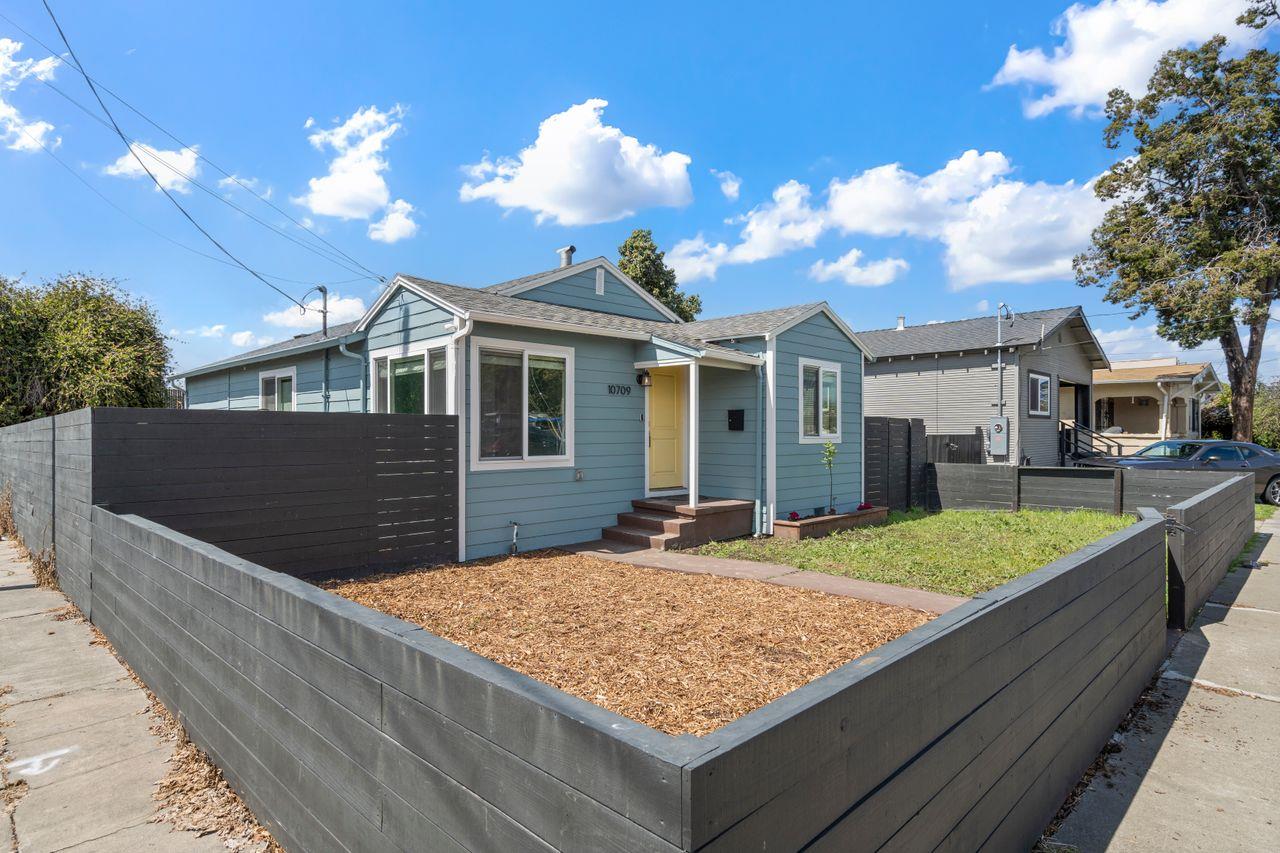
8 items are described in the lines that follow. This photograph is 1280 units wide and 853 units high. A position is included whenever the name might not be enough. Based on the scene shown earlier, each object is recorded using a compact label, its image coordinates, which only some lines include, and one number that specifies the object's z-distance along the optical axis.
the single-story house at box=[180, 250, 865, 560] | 7.59
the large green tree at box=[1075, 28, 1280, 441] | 17.64
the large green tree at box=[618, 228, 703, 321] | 23.17
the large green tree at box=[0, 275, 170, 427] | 12.11
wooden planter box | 9.14
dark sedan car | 13.28
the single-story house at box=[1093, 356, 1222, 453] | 22.53
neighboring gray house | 17.22
